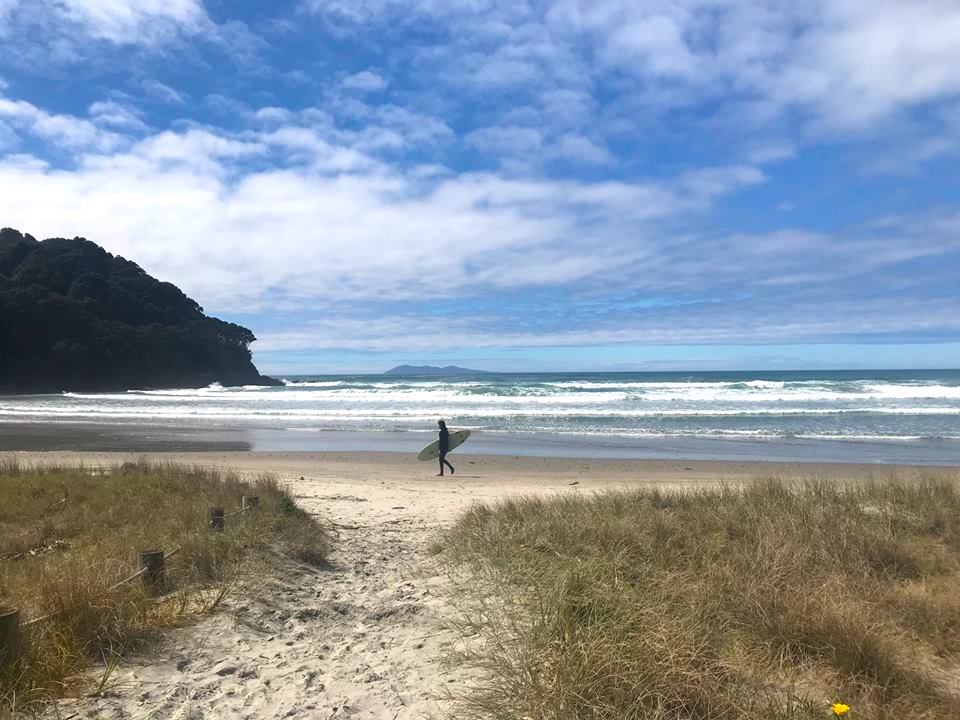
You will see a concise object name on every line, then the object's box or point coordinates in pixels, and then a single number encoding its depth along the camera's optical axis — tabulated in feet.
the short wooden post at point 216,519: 22.40
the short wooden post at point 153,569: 16.98
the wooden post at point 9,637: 11.84
